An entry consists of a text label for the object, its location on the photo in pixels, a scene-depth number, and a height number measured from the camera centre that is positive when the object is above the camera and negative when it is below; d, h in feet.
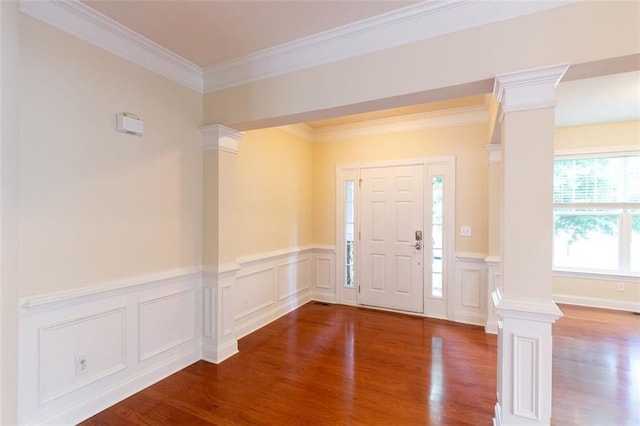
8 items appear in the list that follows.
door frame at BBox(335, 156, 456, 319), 13.06 -0.15
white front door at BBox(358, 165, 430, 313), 13.74 -1.15
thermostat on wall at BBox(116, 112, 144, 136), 7.39 +2.17
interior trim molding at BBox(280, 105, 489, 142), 12.59 +4.06
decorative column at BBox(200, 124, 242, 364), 9.46 -0.90
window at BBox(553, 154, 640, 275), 14.20 +0.02
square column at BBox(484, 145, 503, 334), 11.60 -0.60
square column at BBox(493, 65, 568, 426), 5.52 -0.58
